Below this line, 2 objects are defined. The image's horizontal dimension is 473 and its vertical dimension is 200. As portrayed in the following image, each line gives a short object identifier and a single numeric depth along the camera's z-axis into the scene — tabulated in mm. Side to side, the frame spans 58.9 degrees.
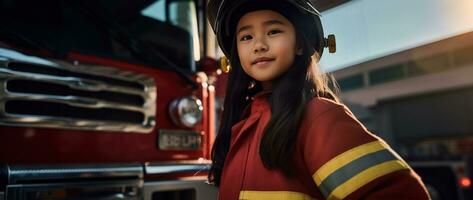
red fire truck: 1699
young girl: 888
